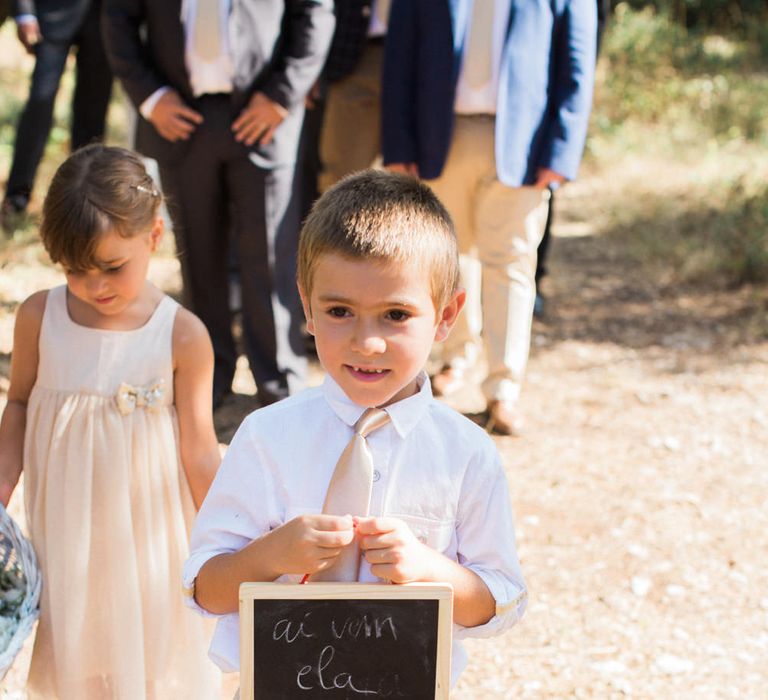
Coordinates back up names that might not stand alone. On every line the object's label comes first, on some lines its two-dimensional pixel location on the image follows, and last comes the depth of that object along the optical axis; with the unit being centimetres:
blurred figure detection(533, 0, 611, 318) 613
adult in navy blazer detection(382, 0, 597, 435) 417
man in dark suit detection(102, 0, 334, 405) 403
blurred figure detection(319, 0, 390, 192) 493
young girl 238
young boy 163
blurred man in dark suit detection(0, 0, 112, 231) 637
